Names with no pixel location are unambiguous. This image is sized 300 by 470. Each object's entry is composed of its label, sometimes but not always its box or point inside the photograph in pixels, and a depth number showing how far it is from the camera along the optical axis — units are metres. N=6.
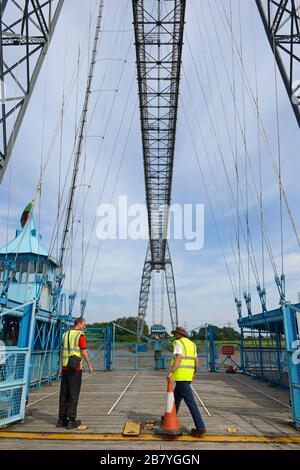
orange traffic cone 5.20
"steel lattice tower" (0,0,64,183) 8.09
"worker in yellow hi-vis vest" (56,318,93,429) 5.73
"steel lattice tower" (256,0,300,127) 9.20
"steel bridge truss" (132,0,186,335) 21.00
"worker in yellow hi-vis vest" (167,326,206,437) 5.39
